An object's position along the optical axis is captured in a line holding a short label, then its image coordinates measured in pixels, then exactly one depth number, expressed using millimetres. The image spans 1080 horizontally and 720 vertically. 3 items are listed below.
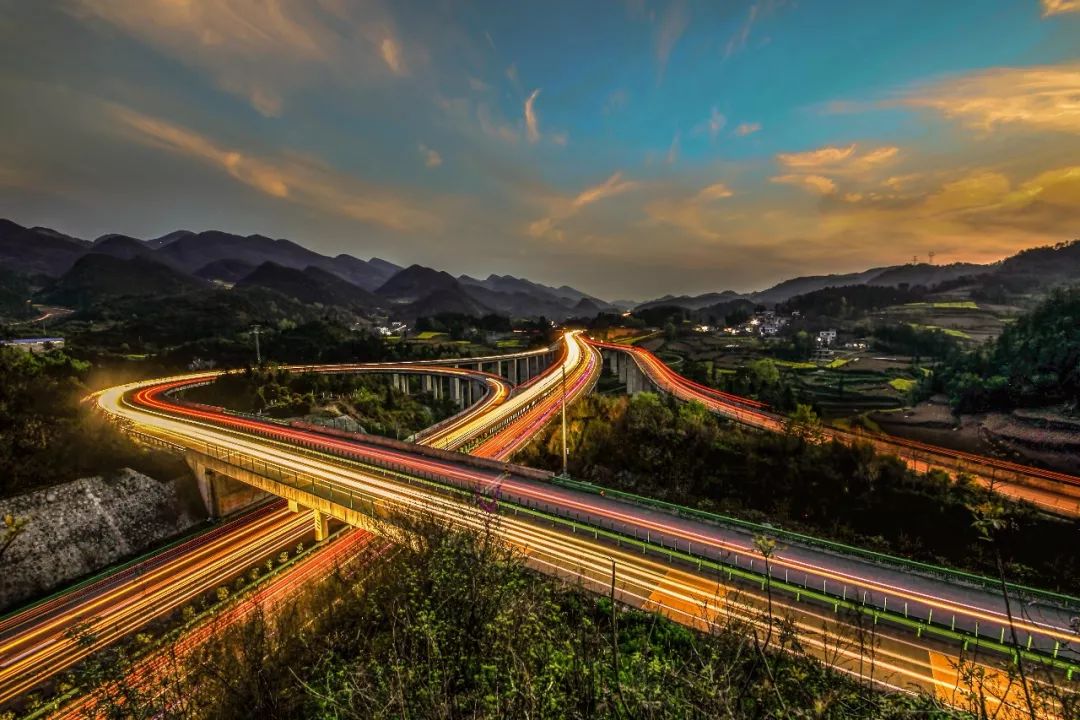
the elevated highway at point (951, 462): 35156
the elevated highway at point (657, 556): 18250
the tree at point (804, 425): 43094
